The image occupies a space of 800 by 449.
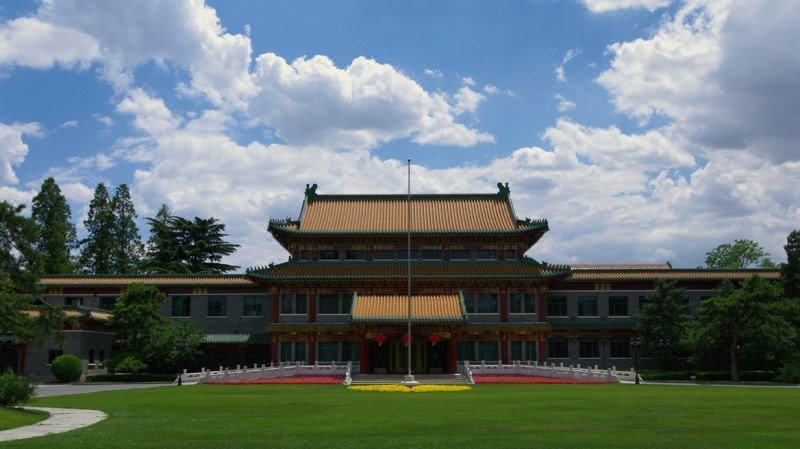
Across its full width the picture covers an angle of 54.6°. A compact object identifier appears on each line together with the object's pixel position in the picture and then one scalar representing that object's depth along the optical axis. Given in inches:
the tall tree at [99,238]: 3361.2
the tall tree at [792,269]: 2155.5
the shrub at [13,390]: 894.4
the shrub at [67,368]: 1955.0
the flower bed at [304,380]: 1861.3
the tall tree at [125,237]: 3395.7
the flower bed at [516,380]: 1856.5
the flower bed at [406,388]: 1497.3
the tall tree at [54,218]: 2888.8
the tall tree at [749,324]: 1910.7
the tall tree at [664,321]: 2174.0
